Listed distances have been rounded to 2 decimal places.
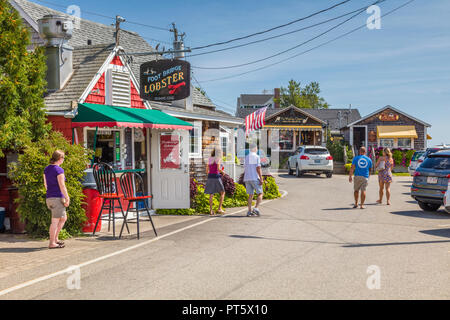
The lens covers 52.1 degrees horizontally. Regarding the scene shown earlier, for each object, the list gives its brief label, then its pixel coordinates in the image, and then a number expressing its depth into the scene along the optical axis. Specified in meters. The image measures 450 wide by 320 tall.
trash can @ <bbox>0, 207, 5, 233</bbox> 10.09
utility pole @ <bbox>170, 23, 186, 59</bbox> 15.08
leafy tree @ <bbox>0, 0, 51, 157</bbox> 9.34
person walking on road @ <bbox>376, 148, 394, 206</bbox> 14.48
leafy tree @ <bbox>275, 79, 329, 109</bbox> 75.09
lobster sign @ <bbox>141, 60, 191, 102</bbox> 13.10
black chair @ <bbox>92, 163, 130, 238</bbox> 9.45
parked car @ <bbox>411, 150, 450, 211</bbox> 12.52
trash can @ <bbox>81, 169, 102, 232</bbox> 9.69
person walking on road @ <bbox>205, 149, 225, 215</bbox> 12.12
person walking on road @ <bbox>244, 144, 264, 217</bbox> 11.91
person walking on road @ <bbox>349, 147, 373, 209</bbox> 13.58
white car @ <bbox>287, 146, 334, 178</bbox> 26.12
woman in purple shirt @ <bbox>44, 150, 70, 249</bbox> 8.06
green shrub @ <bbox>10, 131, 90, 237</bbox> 8.87
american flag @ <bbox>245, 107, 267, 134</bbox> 19.43
